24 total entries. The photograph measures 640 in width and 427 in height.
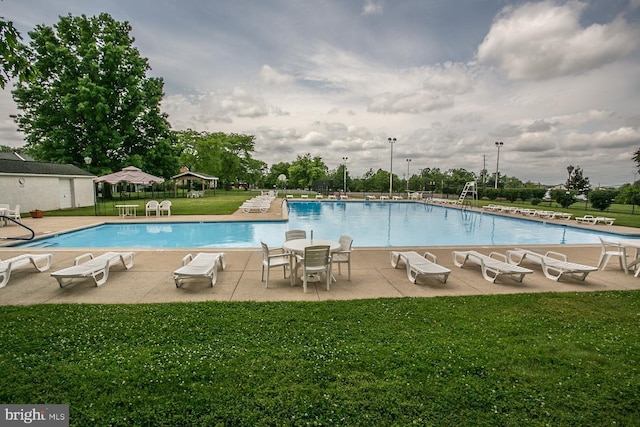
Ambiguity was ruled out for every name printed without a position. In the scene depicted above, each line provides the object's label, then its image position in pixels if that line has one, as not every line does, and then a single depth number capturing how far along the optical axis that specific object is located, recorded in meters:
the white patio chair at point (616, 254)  6.80
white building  16.44
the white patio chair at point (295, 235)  6.93
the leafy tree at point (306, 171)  60.88
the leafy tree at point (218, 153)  44.88
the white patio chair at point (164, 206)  16.82
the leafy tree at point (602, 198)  22.69
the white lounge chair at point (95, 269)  5.22
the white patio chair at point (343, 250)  6.08
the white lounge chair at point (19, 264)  5.48
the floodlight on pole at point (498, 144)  38.48
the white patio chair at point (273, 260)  5.58
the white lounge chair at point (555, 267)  6.03
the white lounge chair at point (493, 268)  5.88
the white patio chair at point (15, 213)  13.23
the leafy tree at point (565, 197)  25.14
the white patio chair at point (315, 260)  5.28
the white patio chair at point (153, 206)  16.50
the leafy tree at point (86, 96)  23.81
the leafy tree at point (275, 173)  75.62
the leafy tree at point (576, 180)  46.59
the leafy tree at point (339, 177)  49.74
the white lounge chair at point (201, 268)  5.31
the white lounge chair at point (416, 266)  5.74
